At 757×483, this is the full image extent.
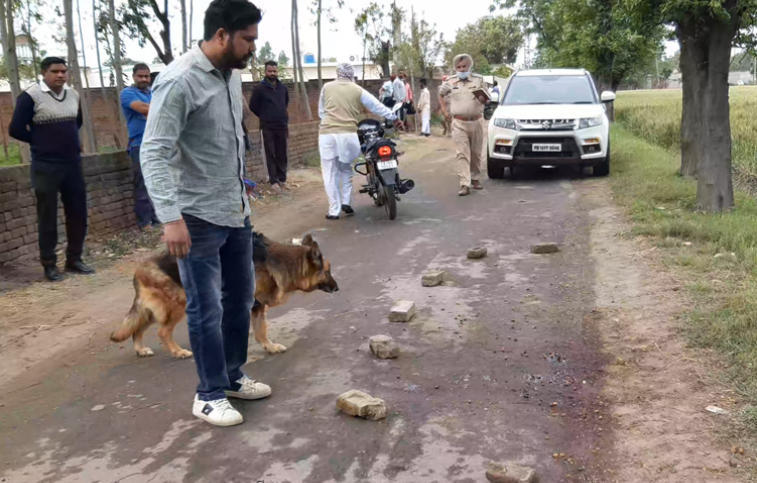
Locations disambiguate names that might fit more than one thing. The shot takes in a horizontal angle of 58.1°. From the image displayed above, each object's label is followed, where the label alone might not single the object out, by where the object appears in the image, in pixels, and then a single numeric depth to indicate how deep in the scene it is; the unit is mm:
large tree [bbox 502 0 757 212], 7457
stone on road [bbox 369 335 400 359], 4309
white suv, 11562
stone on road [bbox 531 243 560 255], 6930
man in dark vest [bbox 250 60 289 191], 11494
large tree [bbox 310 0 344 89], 18766
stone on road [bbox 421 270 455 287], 5922
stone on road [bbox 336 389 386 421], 3459
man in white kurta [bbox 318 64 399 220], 8969
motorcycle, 8805
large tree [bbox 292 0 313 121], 17203
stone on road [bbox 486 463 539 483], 2789
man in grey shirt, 3070
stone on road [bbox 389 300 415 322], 4996
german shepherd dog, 4199
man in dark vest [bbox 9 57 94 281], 6355
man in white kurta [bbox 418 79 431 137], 22706
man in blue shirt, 8039
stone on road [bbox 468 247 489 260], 6801
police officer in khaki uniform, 10539
